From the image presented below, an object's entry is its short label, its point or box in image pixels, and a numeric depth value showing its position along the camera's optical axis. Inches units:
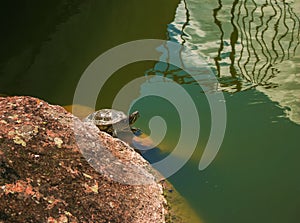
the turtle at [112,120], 122.1
